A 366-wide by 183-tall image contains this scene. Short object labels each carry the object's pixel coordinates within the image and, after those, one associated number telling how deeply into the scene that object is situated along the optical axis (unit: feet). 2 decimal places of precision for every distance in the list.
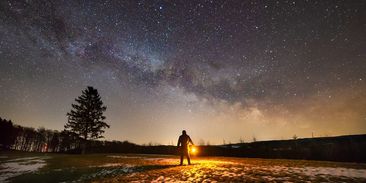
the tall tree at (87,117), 142.00
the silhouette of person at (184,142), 47.22
